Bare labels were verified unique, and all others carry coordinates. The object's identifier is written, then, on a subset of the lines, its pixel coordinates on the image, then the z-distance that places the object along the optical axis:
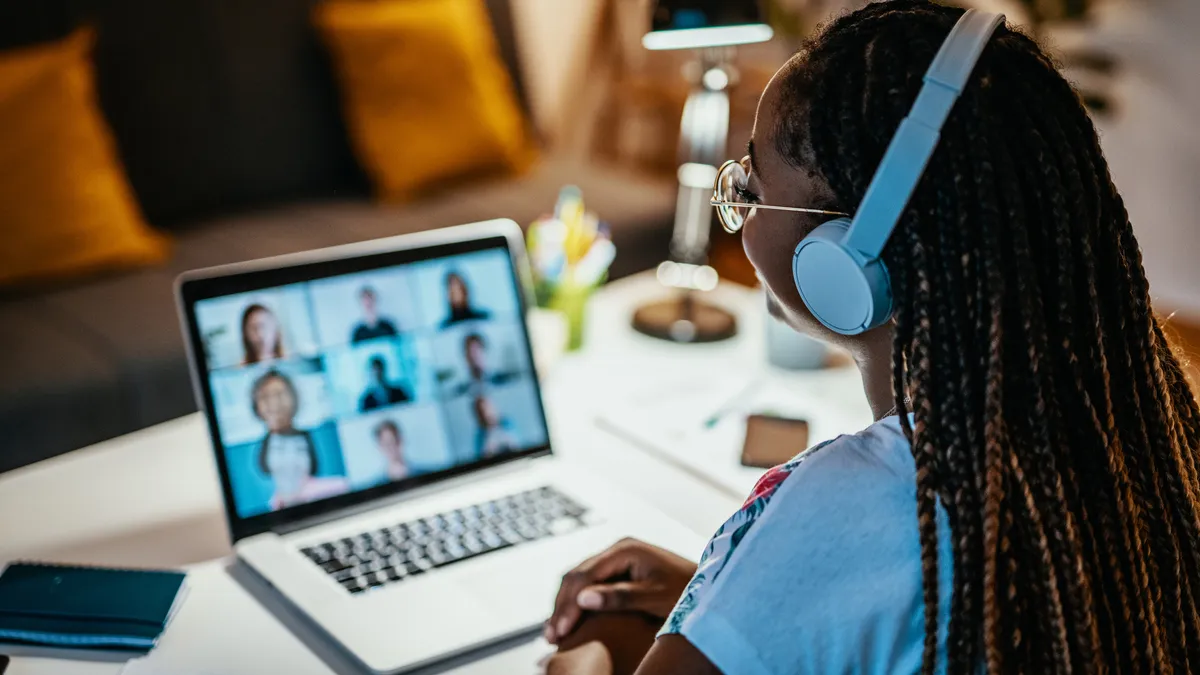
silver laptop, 0.91
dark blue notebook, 0.82
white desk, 0.84
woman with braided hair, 0.60
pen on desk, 1.28
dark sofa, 1.76
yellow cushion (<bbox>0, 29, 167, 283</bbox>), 1.97
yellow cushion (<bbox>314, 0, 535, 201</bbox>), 2.52
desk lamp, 1.56
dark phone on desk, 1.18
